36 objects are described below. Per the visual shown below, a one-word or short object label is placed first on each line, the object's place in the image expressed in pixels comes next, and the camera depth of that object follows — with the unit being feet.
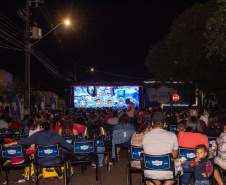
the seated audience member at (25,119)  28.61
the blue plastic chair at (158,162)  11.27
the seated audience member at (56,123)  23.11
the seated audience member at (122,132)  20.99
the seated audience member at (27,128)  24.39
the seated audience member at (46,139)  15.46
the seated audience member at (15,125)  28.34
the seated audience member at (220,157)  13.81
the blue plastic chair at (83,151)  16.48
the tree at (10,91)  53.39
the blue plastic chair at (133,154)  14.18
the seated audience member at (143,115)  39.25
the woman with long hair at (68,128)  19.05
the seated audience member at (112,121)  30.07
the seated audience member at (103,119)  30.20
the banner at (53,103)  46.78
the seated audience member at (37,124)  18.94
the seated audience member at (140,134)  15.26
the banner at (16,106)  37.09
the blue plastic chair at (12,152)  15.49
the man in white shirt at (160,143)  11.44
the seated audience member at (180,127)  20.13
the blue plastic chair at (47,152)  14.90
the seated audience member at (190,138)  14.14
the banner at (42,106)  45.92
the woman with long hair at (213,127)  18.35
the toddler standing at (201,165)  12.45
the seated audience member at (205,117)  25.64
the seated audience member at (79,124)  21.90
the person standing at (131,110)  37.00
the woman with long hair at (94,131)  20.65
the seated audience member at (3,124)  28.02
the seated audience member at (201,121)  21.59
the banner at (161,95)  86.48
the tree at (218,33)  27.76
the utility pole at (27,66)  38.83
